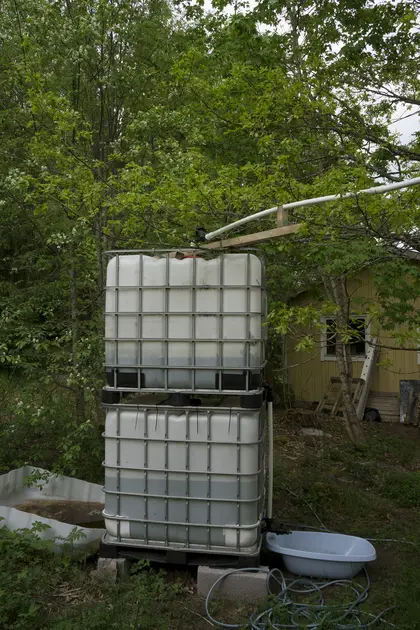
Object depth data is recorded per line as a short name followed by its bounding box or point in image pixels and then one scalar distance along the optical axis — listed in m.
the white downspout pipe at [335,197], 3.36
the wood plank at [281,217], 4.11
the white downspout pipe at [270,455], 4.86
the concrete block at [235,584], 4.20
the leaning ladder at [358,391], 12.54
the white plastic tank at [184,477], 4.33
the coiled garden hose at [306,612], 3.72
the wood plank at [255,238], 4.02
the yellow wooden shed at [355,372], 12.77
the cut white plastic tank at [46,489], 5.98
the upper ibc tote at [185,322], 4.39
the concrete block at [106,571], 4.39
